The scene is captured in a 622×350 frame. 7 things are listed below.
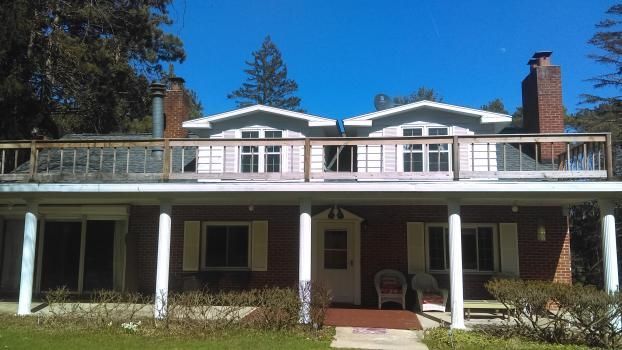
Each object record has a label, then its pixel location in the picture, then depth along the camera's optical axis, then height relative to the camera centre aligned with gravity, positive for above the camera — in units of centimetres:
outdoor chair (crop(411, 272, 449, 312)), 1191 -126
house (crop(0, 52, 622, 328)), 1105 +52
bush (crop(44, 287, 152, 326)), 977 -143
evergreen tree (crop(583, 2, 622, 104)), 2748 +990
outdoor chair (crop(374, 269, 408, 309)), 1252 -111
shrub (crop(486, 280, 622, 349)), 825 -107
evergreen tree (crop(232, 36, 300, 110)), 4912 +1405
